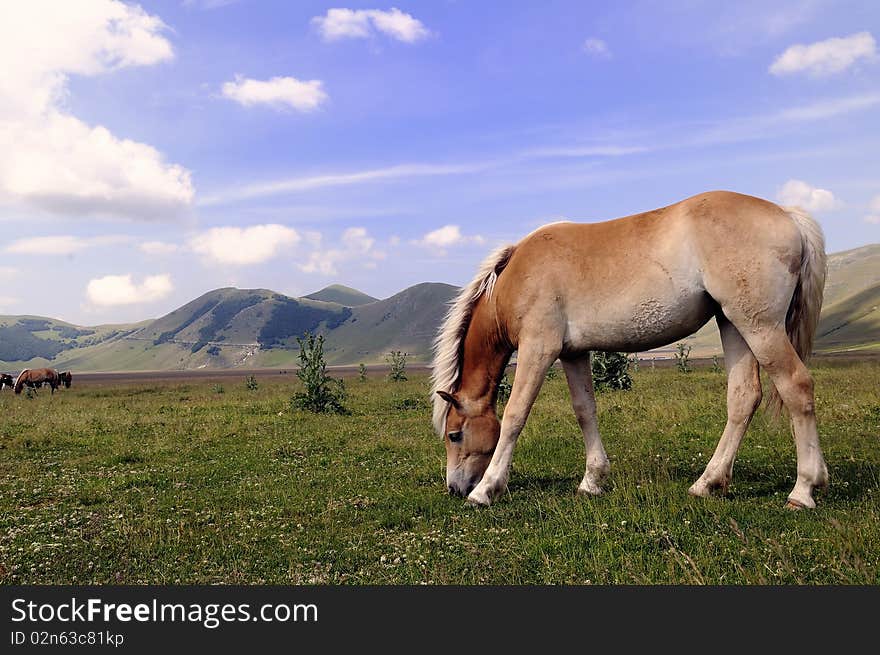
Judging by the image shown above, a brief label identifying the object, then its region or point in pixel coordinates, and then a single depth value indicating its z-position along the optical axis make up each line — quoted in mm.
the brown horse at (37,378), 44747
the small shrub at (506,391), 21133
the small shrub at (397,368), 42369
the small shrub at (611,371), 22562
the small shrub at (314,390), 20828
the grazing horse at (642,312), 6582
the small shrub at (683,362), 29541
